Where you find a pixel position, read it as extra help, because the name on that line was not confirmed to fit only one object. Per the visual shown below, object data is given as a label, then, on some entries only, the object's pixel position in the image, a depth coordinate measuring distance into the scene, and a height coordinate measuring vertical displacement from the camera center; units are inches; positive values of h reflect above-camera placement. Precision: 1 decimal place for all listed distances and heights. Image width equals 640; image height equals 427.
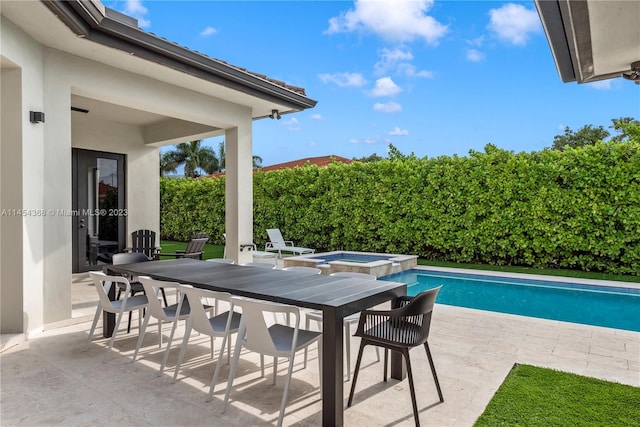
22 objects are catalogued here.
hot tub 370.3 -44.9
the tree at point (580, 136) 1115.9 +222.7
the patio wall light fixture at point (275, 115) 354.2 +89.4
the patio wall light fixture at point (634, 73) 146.8 +51.4
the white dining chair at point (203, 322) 141.4 -38.0
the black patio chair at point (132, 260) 214.8 -22.4
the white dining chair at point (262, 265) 215.3 -25.3
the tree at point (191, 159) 1328.7 +194.2
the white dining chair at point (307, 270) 194.5 -25.7
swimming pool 271.7 -64.7
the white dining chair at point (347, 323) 156.5 -41.5
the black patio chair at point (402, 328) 125.9 -37.2
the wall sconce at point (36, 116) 200.1 +51.2
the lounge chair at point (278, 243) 475.1 -29.5
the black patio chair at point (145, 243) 363.9 -21.2
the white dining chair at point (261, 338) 121.3 -38.3
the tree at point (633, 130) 377.7 +80.3
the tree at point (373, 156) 1304.1 +201.9
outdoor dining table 116.8 -26.1
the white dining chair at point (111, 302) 175.5 -37.6
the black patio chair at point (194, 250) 333.4 -25.6
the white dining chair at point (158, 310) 161.5 -37.2
